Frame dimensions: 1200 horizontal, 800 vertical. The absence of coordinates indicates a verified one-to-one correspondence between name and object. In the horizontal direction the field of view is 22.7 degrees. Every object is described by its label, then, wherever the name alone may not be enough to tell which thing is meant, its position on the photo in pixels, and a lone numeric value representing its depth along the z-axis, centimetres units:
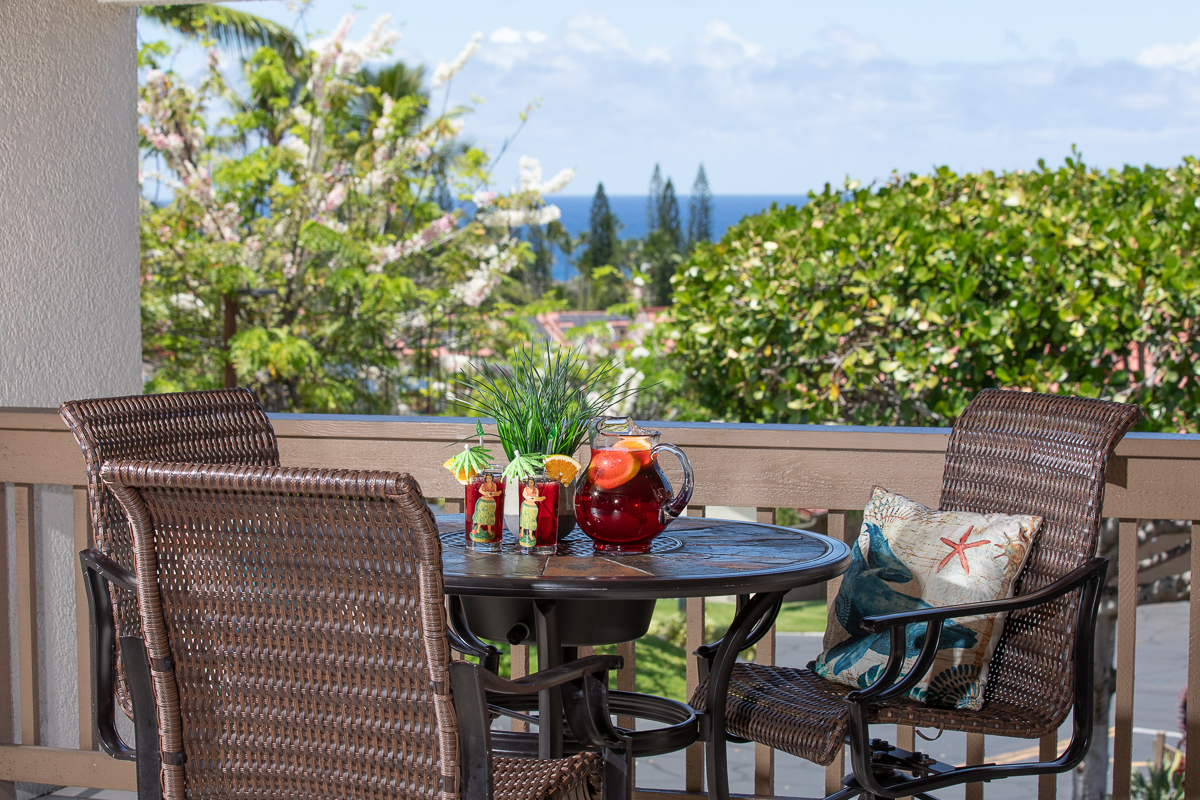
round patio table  506
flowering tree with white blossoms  1559
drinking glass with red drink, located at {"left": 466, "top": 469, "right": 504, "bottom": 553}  536
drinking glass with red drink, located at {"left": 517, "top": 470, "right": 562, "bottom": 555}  531
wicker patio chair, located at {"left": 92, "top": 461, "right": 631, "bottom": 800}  473
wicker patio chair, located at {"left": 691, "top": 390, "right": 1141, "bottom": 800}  542
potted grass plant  540
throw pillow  556
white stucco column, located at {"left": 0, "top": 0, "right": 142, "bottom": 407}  647
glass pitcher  535
